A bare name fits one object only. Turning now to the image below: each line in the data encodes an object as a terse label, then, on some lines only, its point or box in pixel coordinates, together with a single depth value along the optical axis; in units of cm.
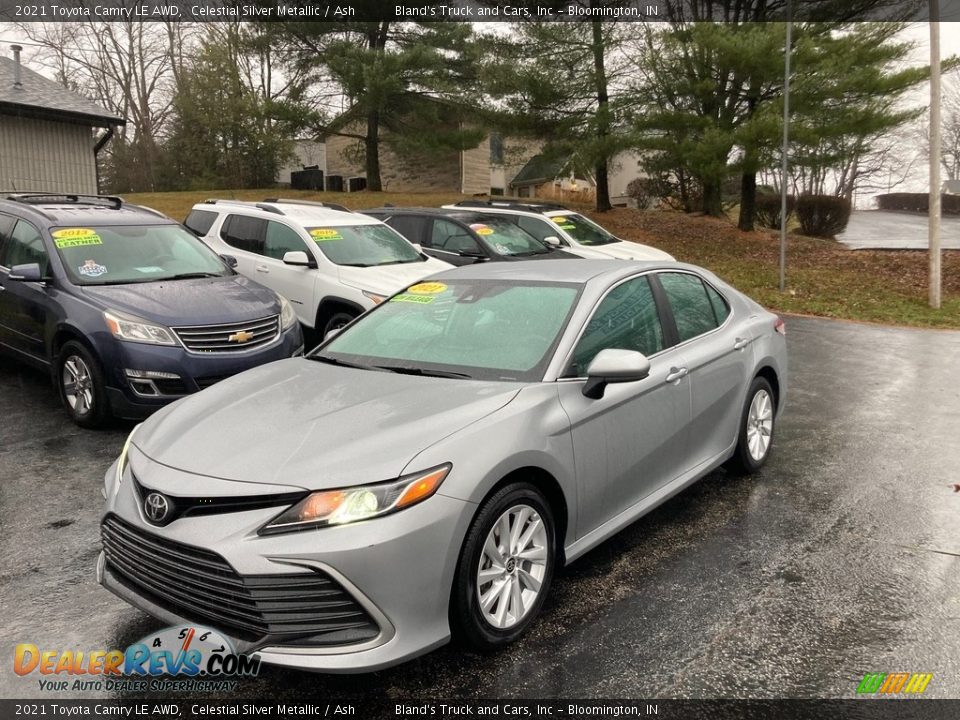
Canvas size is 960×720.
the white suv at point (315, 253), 896
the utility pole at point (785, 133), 1576
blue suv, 636
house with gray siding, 1994
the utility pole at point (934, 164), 1455
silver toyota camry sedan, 293
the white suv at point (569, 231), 1380
